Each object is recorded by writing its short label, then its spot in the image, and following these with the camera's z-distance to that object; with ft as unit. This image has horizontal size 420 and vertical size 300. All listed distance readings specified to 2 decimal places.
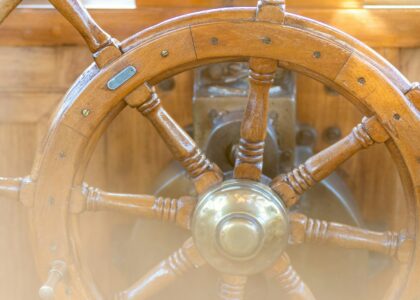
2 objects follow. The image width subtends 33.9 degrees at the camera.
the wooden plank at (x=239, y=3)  4.87
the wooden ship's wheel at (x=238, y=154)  3.65
